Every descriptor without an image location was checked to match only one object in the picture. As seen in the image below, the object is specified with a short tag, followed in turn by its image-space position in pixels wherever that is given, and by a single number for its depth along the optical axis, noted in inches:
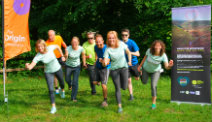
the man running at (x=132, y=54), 264.8
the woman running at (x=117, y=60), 226.8
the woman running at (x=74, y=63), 275.0
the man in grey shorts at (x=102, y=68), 254.1
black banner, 240.2
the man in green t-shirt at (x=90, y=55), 285.7
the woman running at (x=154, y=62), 235.8
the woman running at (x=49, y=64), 236.5
